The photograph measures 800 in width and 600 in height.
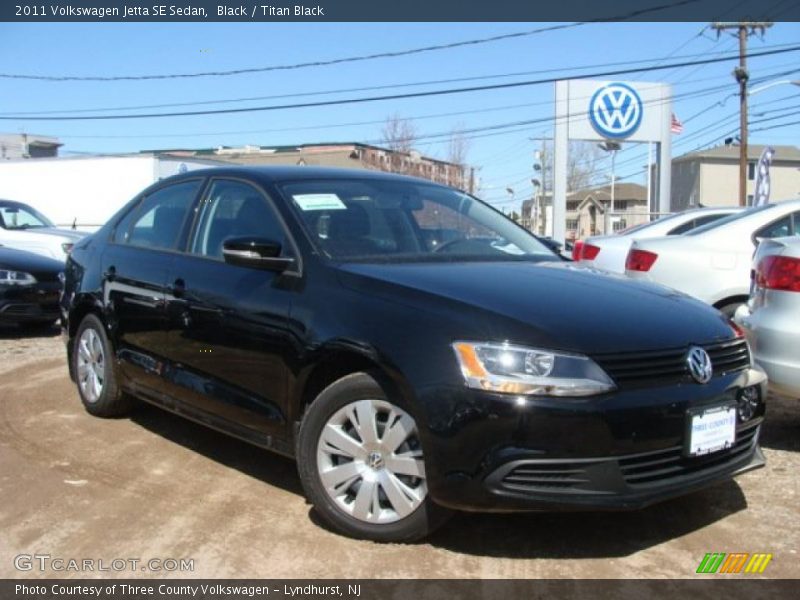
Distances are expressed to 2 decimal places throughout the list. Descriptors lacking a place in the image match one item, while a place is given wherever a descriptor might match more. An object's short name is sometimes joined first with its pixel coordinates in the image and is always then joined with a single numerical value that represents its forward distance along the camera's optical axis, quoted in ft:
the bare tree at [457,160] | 179.63
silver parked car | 14.33
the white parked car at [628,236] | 26.27
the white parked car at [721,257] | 20.62
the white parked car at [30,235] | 39.29
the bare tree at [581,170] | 234.99
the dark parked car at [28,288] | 28.45
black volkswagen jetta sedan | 9.82
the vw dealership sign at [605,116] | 58.29
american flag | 81.04
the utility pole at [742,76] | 92.17
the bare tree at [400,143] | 168.96
